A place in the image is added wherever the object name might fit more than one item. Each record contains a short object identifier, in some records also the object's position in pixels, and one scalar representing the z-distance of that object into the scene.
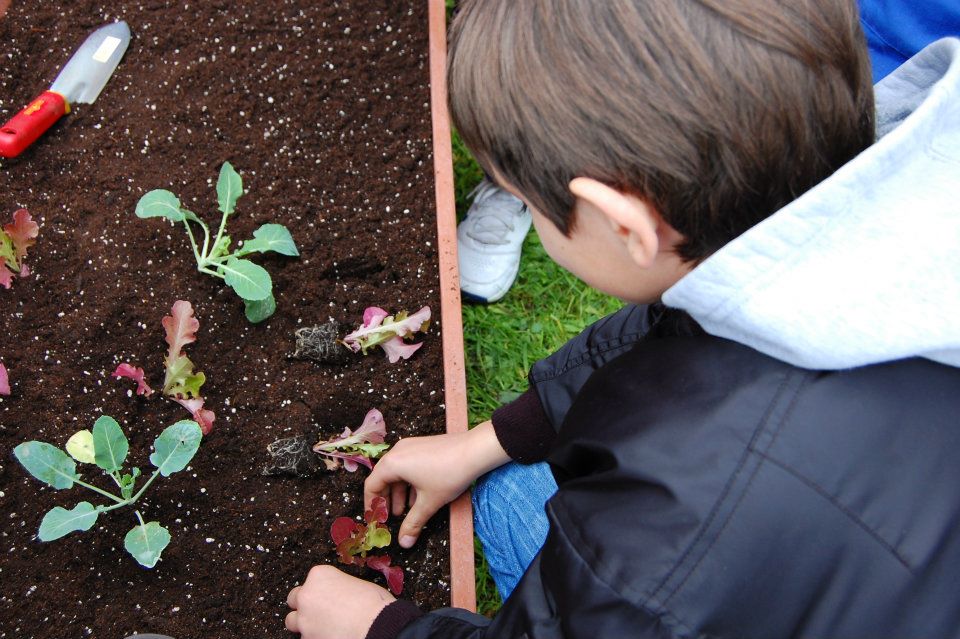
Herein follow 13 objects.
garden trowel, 1.80
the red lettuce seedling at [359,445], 1.64
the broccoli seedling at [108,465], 1.35
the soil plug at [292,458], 1.60
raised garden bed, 1.52
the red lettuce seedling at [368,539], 1.50
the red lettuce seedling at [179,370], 1.61
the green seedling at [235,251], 1.62
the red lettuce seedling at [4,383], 1.57
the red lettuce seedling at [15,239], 1.65
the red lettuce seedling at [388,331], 1.75
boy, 0.89
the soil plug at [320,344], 1.71
